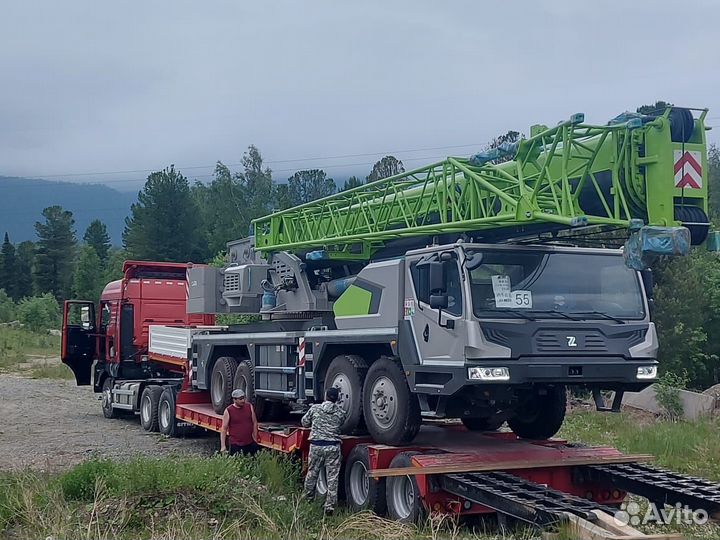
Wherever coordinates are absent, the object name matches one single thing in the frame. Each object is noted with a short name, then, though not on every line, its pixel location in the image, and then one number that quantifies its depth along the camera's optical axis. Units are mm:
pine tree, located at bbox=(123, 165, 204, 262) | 70112
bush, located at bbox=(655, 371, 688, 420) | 18625
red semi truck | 8852
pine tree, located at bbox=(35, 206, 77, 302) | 88562
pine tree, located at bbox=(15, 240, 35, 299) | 92750
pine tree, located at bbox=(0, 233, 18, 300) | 92438
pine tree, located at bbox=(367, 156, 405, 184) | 66169
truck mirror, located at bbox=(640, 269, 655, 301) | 10484
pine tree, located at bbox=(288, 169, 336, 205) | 82750
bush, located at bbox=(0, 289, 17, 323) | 65875
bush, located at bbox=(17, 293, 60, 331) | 58938
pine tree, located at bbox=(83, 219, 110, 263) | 101612
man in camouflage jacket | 10734
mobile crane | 9438
